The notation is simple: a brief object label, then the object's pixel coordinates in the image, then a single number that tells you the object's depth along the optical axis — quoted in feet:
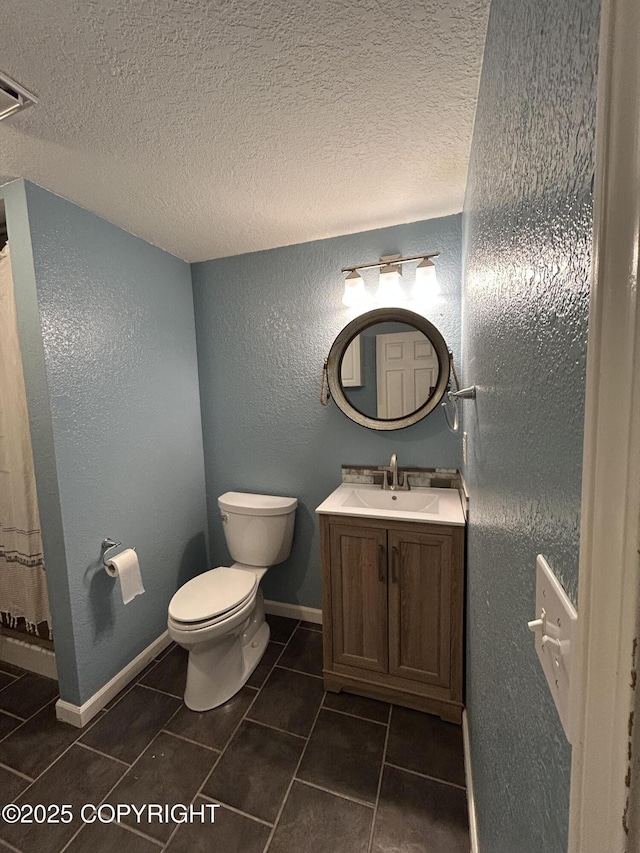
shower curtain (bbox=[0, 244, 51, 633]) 4.95
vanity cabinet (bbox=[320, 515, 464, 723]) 4.66
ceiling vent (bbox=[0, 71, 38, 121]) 3.12
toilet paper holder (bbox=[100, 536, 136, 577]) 5.25
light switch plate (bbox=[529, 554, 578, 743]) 1.03
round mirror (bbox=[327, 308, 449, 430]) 5.90
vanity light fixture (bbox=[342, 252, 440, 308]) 5.63
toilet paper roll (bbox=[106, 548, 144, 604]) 5.21
